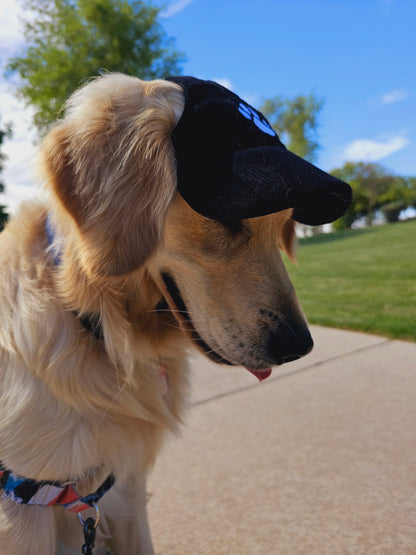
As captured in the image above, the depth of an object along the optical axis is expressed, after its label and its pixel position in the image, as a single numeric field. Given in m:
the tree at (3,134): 17.47
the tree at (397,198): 46.75
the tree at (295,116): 35.09
